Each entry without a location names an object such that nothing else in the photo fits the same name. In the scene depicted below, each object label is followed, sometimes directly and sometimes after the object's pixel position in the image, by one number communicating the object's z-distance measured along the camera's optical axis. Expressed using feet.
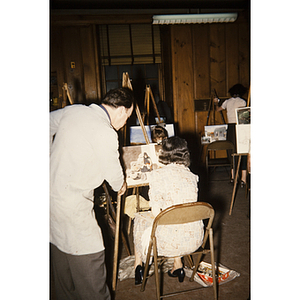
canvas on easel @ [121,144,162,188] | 7.79
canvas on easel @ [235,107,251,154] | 10.16
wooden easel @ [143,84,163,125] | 9.54
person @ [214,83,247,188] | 14.88
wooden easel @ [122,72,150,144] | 7.93
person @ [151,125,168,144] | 9.91
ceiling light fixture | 14.74
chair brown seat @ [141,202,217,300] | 5.34
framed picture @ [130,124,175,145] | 9.45
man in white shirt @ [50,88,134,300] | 5.06
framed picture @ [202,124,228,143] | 15.74
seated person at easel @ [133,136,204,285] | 6.08
